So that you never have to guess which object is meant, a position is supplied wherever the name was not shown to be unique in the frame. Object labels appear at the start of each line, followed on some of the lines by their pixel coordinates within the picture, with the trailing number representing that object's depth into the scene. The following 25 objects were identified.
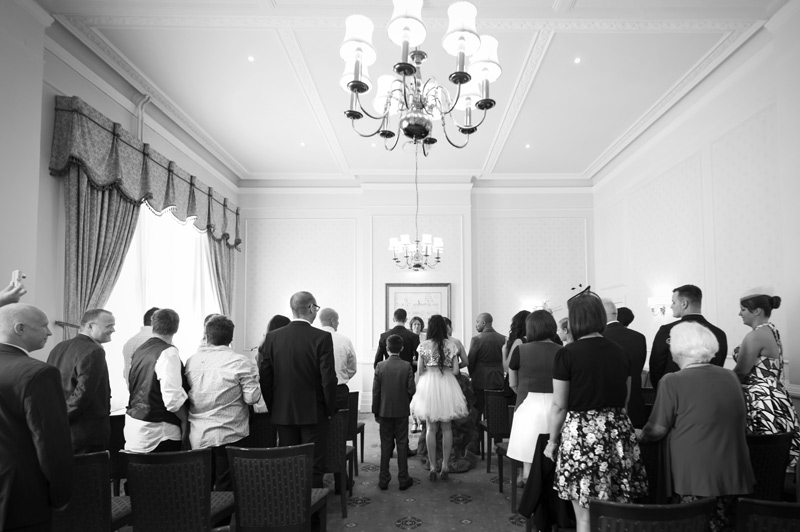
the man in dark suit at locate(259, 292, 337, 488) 3.67
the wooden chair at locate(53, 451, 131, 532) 2.37
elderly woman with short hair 2.36
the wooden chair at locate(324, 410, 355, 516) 3.91
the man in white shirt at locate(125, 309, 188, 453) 3.19
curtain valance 4.54
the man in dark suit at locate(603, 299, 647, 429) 3.91
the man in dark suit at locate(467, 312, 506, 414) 6.07
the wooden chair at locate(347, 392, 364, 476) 4.64
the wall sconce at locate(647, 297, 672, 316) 6.69
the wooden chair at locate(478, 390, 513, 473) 4.71
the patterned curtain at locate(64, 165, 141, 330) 4.61
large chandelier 3.11
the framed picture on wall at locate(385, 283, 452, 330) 9.26
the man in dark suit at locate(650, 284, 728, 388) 3.84
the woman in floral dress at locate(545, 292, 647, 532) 2.46
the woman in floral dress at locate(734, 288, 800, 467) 3.19
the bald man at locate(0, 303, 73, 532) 1.97
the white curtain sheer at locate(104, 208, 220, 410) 5.78
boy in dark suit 4.66
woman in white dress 4.87
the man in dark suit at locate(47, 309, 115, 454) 3.34
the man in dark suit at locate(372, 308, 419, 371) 5.59
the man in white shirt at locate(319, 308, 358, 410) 4.86
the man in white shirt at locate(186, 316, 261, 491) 3.27
